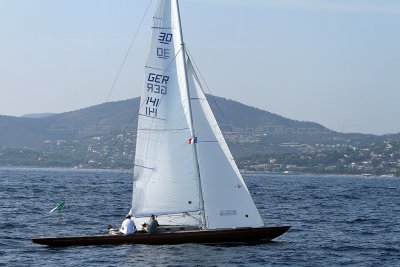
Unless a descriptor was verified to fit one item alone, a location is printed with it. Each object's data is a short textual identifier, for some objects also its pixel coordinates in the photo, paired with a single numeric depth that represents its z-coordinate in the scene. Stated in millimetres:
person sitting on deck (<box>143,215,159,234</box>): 38906
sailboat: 38625
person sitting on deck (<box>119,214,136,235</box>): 38966
